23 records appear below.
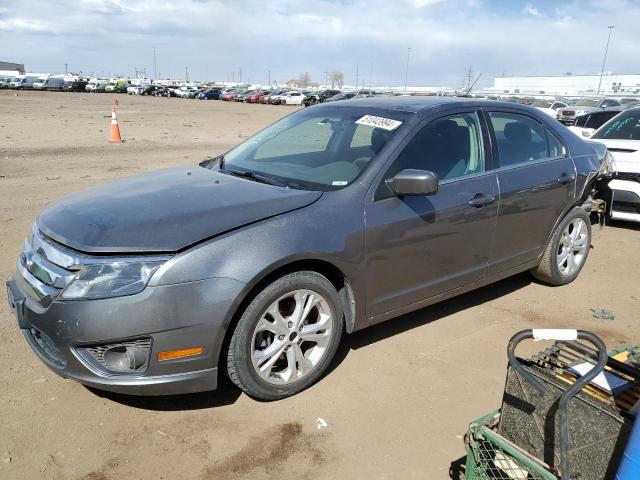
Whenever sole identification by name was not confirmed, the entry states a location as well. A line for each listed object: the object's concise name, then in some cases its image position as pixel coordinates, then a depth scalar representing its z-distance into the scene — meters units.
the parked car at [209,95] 60.38
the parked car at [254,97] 56.50
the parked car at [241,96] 58.07
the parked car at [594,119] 11.19
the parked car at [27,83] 60.31
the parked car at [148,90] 63.78
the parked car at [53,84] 60.38
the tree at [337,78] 176.38
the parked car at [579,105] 21.25
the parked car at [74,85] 61.09
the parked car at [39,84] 60.16
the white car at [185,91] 62.78
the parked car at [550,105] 29.79
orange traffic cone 14.59
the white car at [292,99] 52.47
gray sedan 2.72
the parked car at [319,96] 48.84
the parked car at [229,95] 59.71
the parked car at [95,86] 63.03
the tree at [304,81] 171.81
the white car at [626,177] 6.74
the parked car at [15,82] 59.69
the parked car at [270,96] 54.06
